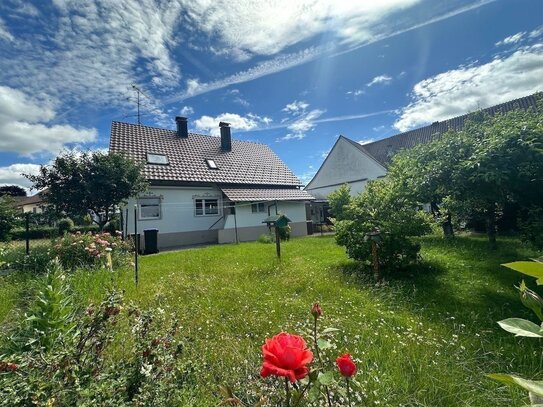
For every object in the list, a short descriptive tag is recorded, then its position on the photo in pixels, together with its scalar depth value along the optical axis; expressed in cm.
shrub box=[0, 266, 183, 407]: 153
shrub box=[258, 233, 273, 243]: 1417
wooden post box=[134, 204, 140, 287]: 560
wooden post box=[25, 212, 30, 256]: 810
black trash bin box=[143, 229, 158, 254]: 1273
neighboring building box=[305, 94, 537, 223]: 2569
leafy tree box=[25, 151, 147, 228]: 1070
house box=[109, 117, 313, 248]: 1557
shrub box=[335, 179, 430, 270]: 600
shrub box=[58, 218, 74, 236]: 1911
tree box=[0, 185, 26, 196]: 4888
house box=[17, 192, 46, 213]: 4382
